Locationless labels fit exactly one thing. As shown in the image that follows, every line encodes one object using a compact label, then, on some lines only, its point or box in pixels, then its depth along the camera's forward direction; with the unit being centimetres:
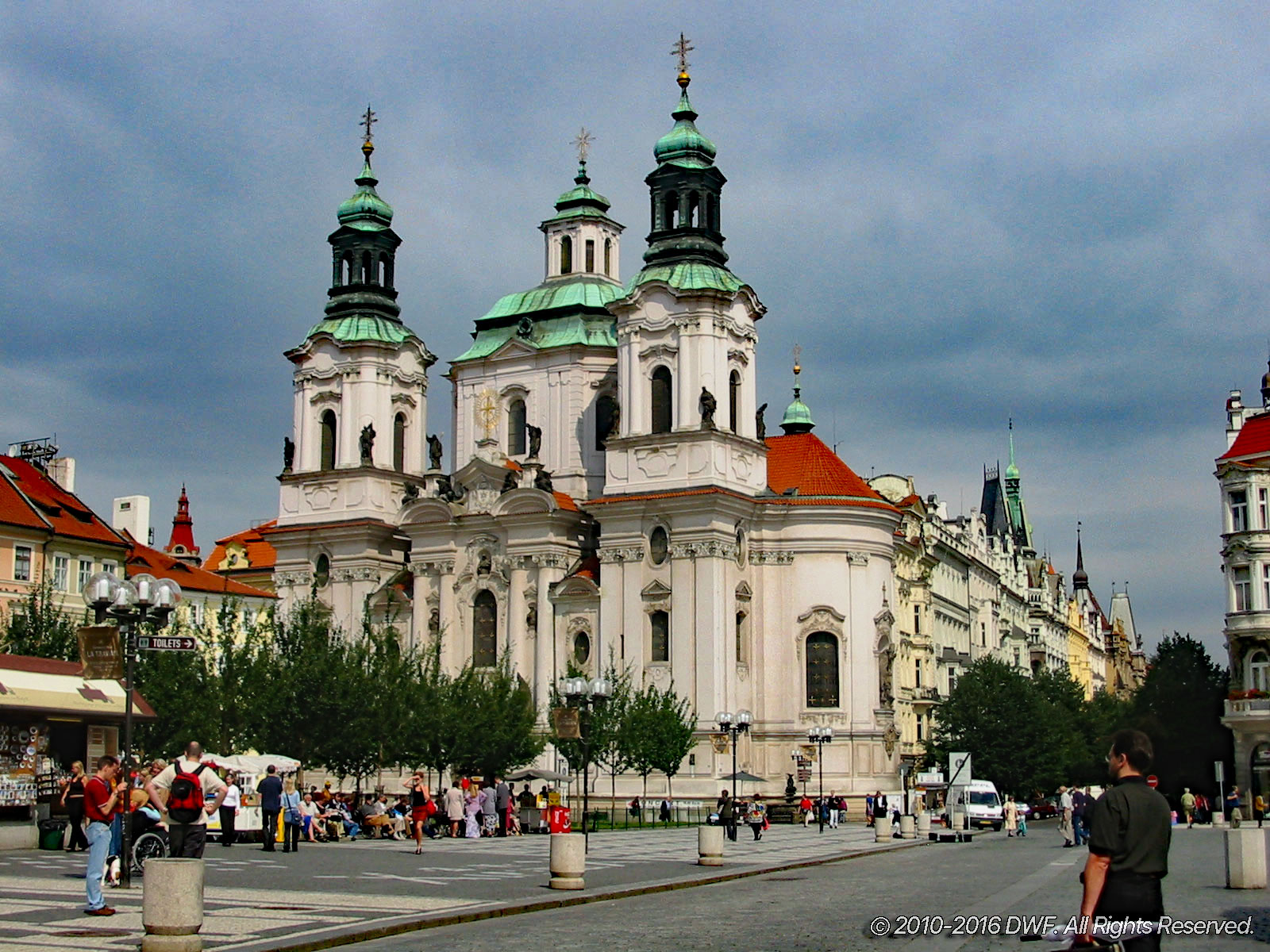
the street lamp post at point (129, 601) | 2364
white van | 6272
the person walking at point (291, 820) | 3281
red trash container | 3469
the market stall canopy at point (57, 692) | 3031
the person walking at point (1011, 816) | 5200
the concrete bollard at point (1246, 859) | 2248
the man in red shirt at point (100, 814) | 1842
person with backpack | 2056
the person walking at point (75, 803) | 2669
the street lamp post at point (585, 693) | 3922
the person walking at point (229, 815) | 3569
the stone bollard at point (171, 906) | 1452
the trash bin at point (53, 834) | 3067
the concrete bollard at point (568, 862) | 2322
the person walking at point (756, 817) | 4475
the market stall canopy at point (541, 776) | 5391
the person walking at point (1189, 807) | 5847
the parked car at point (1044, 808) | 8431
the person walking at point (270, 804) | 3288
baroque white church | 6494
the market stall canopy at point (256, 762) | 4447
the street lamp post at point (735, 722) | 5416
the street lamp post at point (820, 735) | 5972
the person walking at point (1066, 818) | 4240
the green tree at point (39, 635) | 4950
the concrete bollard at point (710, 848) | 2944
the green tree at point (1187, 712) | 7506
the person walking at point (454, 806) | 4200
